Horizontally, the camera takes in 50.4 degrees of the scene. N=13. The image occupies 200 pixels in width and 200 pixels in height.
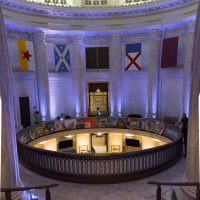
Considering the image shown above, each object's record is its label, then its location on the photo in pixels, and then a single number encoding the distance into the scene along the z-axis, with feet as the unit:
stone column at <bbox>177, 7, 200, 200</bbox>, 13.35
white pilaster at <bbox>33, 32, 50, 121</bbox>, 46.73
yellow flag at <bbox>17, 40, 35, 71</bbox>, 44.04
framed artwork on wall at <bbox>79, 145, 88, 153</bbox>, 40.03
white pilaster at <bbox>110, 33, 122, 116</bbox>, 50.75
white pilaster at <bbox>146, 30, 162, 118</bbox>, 47.60
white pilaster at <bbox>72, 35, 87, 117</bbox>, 51.49
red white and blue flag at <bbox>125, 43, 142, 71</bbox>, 50.24
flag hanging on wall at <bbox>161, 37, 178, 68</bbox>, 44.27
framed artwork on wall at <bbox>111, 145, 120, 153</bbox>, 40.89
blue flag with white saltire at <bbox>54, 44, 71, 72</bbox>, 49.83
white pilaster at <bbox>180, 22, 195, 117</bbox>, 41.06
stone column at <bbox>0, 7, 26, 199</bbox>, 12.98
